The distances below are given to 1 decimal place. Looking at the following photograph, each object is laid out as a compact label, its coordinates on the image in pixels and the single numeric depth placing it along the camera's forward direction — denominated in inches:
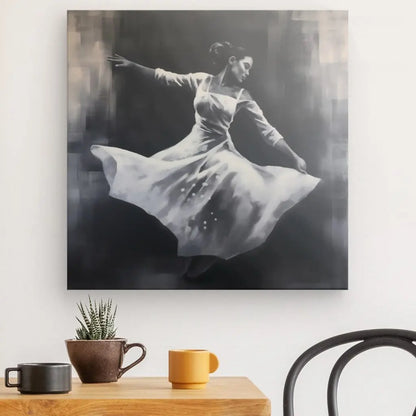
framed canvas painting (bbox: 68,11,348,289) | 115.2
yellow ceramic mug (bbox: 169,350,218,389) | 85.2
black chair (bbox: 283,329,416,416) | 82.1
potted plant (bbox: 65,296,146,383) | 87.3
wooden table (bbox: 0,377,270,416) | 77.1
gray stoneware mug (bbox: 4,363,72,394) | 80.9
